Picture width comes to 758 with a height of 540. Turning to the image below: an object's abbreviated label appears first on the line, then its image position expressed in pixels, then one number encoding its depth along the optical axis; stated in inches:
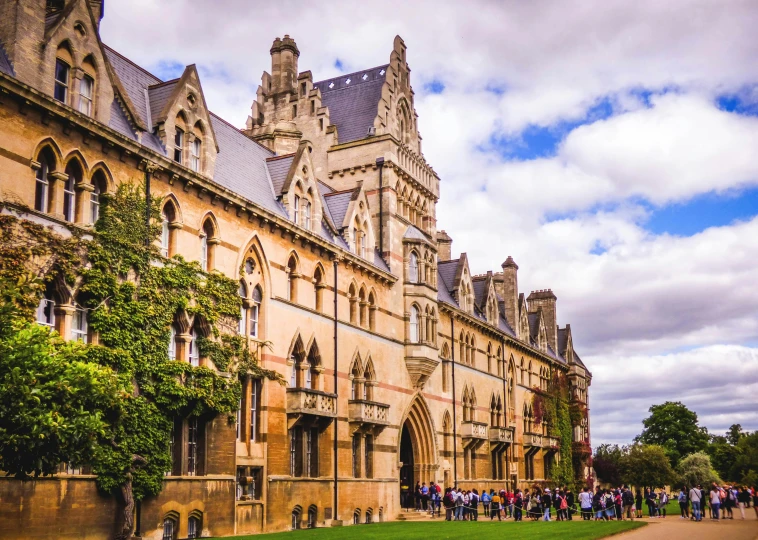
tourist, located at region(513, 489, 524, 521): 1696.6
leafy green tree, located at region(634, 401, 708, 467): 4518.7
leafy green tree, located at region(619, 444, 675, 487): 3412.9
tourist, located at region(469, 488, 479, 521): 1659.7
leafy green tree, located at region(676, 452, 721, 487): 3688.5
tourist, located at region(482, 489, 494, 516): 1779.0
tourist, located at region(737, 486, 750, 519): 1678.2
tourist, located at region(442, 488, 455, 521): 1643.7
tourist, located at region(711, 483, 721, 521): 1602.9
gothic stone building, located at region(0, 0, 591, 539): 943.7
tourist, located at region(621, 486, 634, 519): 1689.2
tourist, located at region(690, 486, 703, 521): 1547.7
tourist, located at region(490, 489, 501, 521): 1755.7
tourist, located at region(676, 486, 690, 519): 1740.9
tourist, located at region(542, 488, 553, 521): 1690.5
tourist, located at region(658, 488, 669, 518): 1854.7
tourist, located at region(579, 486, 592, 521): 1629.4
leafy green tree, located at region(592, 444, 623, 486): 3659.0
